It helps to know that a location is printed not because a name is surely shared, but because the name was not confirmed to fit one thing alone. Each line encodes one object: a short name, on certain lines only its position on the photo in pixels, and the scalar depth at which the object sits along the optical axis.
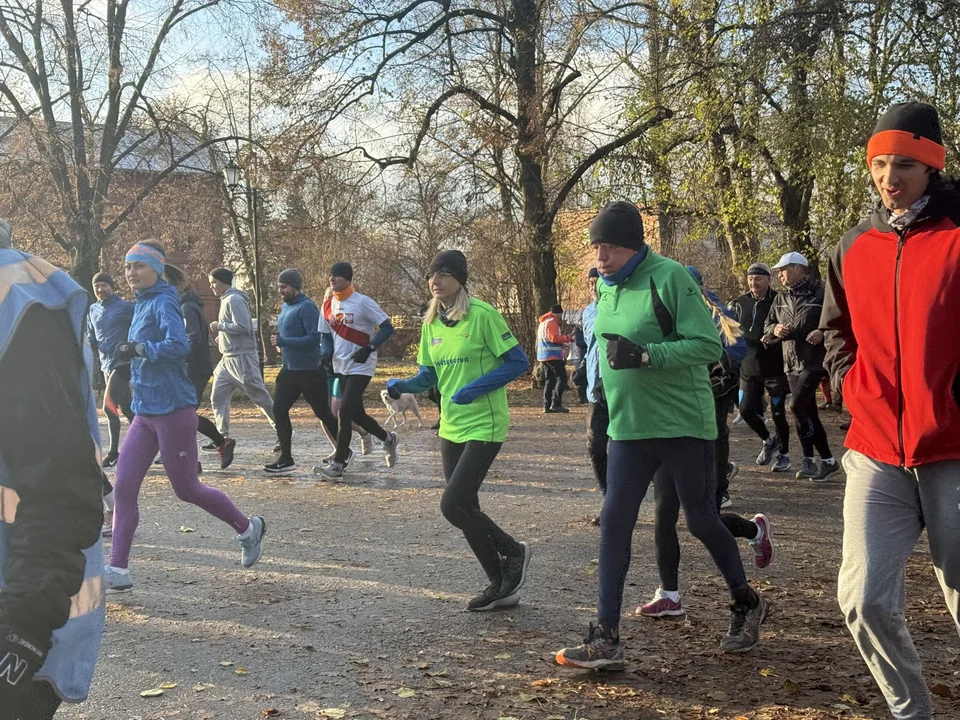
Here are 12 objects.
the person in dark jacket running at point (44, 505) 1.96
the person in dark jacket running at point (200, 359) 10.32
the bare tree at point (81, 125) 20.62
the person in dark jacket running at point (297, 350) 10.09
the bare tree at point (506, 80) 18.62
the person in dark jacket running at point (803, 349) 9.19
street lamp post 21.44
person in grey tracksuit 10.99
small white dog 13.62
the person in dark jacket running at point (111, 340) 10.45
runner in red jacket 2.92
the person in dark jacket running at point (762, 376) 9.97
